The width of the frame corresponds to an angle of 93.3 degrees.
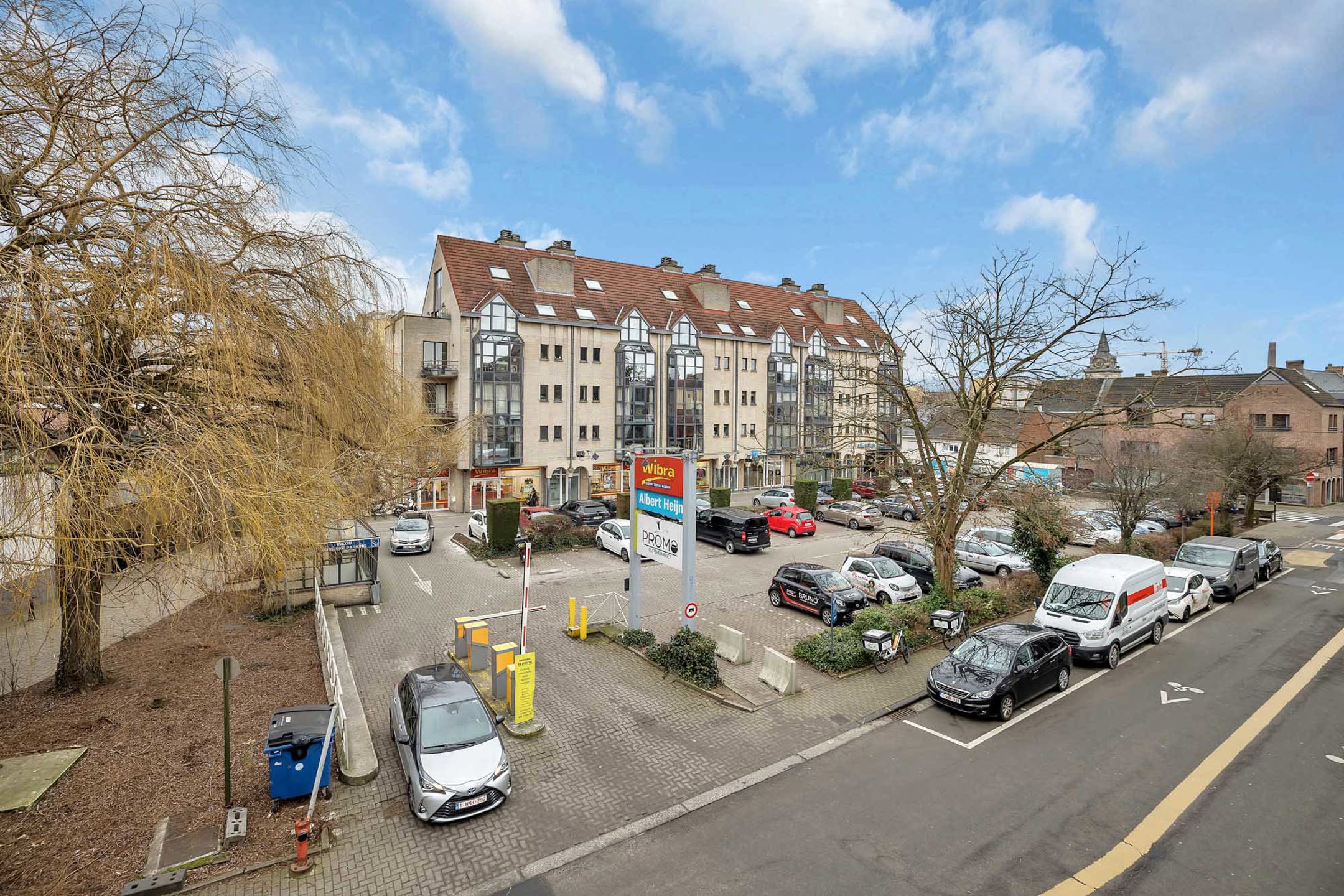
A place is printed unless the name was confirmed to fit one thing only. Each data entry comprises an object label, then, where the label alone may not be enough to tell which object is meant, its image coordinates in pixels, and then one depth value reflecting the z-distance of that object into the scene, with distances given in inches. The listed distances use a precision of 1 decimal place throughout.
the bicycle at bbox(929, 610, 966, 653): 604.4
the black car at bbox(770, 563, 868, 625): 645.3
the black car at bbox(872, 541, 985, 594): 782.5
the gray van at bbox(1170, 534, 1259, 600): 783.1
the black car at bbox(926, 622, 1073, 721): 446.3
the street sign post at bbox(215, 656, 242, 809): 309.1
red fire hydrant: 280.5
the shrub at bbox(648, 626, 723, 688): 498.6
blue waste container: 318.0
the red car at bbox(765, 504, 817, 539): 1141.7
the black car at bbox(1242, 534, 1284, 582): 900.6
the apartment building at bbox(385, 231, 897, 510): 1318.9
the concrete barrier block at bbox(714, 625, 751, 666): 546.3
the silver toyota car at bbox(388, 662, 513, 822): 318.7
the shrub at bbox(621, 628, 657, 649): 572.7
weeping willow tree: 275.7
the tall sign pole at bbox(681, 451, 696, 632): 515.2
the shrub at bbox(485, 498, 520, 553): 945.5
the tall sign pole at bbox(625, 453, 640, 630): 584.7
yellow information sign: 417.7
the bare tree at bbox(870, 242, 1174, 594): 621.9
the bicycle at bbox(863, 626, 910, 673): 536.4
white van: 556.7
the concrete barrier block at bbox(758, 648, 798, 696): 490.3
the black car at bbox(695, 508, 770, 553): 983.6
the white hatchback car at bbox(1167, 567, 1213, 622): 705.0
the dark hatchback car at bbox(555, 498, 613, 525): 1106.1
